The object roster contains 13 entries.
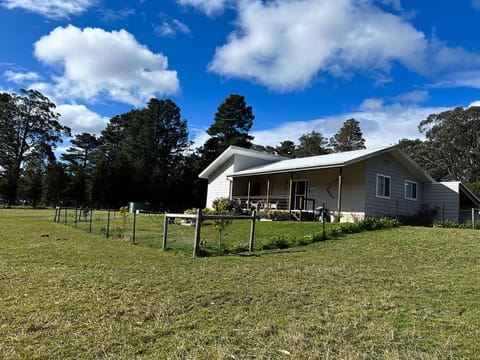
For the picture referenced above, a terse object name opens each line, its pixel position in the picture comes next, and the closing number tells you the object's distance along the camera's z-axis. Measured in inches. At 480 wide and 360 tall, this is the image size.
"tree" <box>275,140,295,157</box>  2201.0
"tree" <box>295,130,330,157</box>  1994.3
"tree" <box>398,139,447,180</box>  1553.9
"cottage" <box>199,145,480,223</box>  657.7
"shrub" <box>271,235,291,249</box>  398.6
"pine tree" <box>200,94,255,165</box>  1888.5
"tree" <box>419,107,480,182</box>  1448.1
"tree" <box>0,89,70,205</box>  1782.7
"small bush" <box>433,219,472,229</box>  605.9
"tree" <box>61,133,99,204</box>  2012.8
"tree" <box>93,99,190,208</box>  1459.2
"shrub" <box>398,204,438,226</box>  695.7
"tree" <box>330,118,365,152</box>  1954.1
